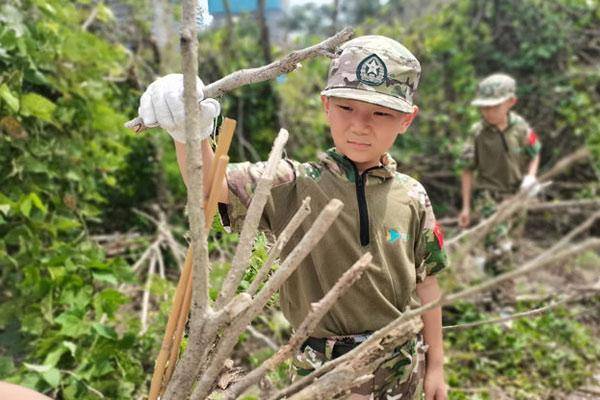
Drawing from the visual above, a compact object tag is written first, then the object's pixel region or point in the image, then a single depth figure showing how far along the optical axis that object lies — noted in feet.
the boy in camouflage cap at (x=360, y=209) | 5.56
